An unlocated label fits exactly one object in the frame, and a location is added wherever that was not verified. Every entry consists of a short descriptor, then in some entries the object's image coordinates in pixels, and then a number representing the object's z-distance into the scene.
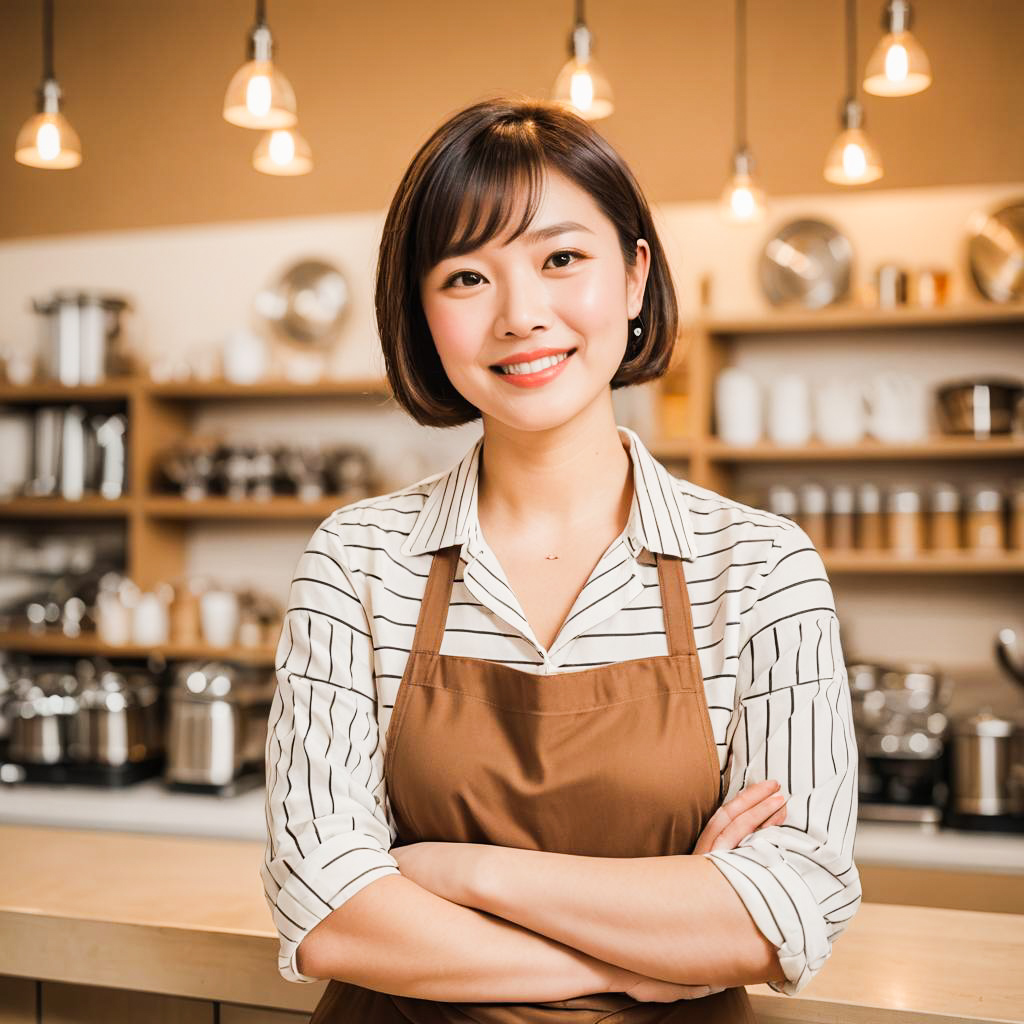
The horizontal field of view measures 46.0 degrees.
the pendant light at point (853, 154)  3.13
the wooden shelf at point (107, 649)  4.12
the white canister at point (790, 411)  3.93
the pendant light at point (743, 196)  3.39
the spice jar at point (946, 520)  3.78
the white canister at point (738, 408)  3.94
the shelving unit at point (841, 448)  3.74
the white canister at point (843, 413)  3.87
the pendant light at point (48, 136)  2.85
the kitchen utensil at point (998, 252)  3.89
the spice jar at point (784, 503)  3.90
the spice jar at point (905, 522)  3.81
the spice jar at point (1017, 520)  3.75
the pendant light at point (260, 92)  2.66
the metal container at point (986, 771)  3.10
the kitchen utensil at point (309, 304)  4.57
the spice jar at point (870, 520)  3.85
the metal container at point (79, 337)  4.46
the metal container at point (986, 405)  3.77
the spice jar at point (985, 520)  3.74
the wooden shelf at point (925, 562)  3.68
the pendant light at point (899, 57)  2.72
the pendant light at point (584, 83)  2.77
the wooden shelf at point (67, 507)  4.40
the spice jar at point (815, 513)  3.87
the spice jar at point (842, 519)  3.86
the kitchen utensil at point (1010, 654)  3.37
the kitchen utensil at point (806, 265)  4.09
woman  1.17
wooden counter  1.44
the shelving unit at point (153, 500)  4.27
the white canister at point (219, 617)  4.20
